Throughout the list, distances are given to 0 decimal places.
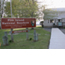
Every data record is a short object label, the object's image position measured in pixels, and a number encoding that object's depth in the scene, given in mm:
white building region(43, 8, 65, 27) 15960
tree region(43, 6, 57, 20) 12195
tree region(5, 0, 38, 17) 11606
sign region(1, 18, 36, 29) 5723
